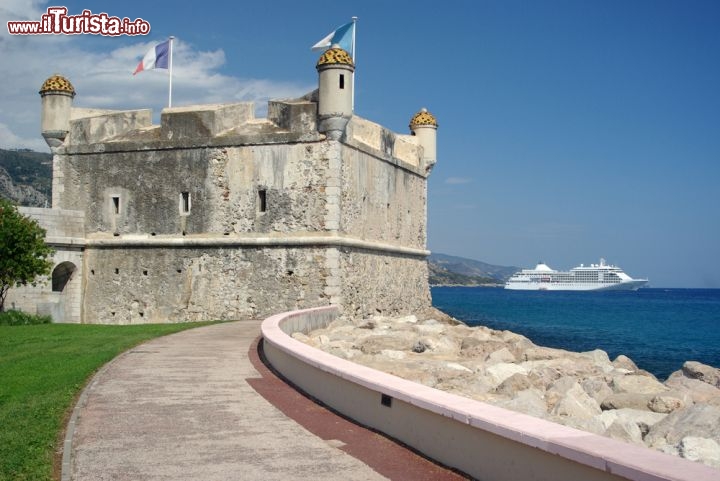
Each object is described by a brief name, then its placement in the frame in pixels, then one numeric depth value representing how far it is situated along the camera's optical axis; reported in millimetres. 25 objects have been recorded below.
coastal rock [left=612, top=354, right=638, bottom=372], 17898
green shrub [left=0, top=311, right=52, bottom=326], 20328
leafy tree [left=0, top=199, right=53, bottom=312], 20781
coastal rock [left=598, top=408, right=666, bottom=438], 8289
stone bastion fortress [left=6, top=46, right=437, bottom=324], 21641
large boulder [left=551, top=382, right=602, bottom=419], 8680
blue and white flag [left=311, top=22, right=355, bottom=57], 23391
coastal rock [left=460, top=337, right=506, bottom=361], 15578
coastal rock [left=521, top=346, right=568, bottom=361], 15727
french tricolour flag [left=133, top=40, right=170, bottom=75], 25078
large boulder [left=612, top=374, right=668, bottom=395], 11156
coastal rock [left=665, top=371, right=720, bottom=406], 11789
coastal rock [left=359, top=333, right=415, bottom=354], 14703
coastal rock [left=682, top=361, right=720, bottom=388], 16141
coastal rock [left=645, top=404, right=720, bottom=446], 7668
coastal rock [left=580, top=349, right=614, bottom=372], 17031
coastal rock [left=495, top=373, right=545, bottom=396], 10156
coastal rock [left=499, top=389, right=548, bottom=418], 8195
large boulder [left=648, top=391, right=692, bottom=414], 9578
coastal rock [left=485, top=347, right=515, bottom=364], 14108
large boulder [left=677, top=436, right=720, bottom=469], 6336
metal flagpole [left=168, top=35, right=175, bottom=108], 25077
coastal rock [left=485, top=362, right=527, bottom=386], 11440
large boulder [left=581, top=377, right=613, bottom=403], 10844
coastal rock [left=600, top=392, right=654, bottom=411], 9852
